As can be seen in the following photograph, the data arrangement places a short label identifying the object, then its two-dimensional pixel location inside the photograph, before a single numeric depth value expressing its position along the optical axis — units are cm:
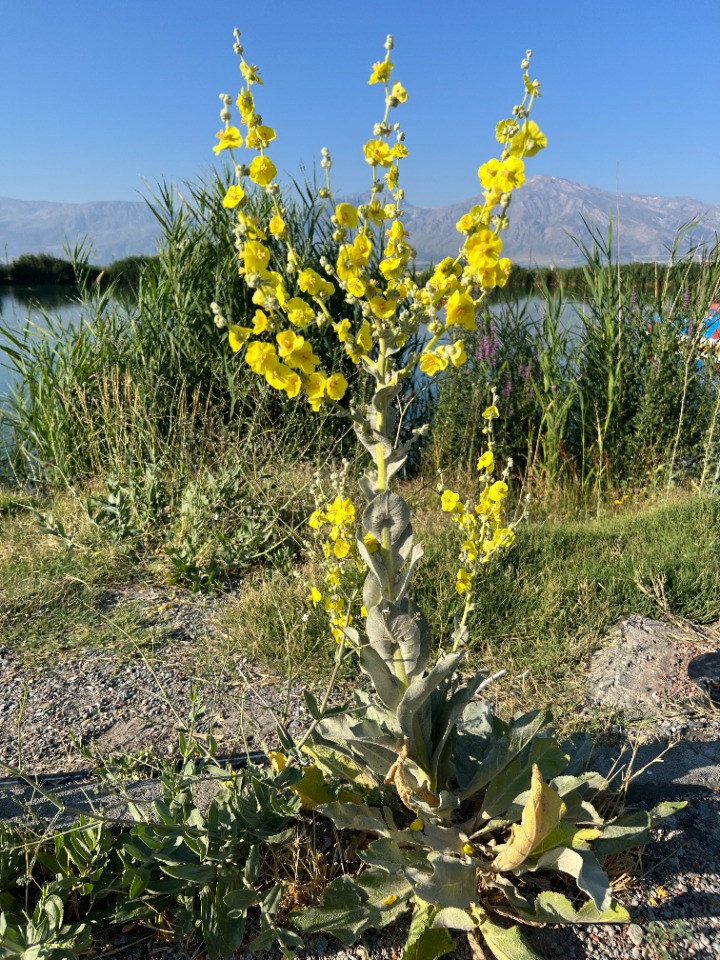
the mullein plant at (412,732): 122
